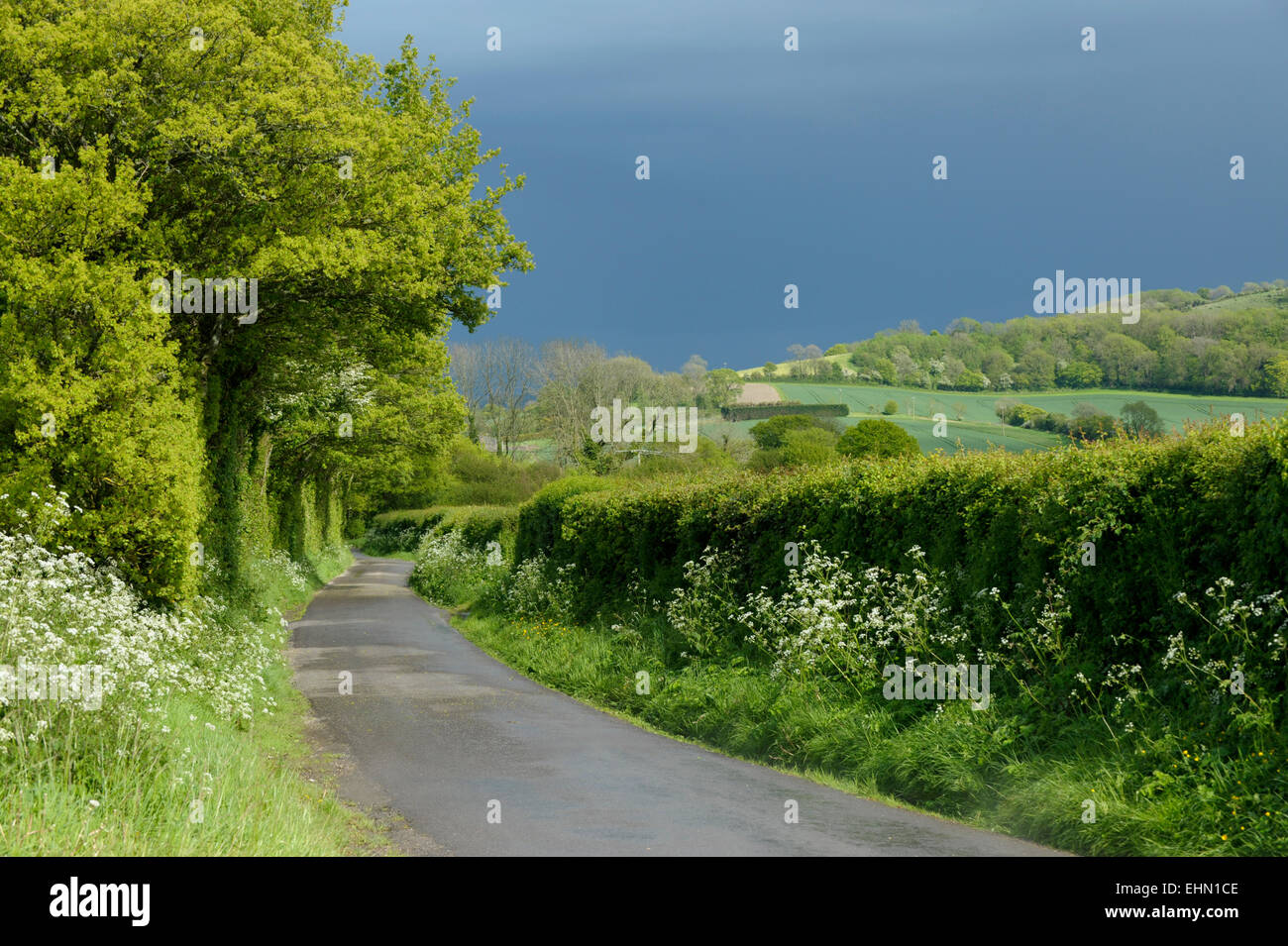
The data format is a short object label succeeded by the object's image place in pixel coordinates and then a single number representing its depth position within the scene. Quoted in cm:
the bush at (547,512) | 2622
